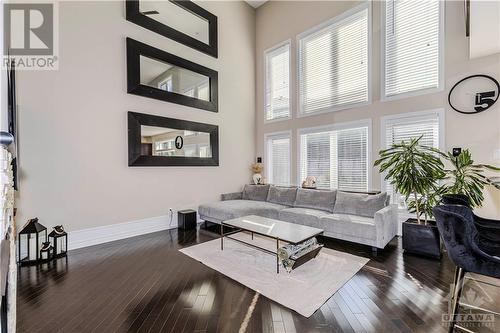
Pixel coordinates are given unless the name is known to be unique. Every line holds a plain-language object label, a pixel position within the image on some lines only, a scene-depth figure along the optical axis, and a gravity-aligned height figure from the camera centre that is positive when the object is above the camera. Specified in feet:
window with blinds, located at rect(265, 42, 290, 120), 20.20 +7.06
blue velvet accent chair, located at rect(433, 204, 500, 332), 5.79 -2.24
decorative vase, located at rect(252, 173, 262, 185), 20.39 -1.37
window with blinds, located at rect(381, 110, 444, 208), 13.01 +1.86
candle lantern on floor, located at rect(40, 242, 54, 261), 10.61 -3.87
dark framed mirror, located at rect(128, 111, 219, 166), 14.33 +1.49
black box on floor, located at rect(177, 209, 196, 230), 15.67 -3.70
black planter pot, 10.66 -3.59
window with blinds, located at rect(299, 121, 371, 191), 15.89 +0.46
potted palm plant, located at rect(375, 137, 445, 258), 10.80 -1.18
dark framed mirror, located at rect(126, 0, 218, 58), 14.76 +9.81
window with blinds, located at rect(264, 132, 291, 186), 20.18 +0.41
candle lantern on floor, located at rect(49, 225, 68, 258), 11.07 -3.59
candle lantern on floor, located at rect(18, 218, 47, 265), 10.28 -3.42
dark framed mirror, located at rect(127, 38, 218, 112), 14.30 +5.82
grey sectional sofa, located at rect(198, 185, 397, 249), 11.81 -2.97
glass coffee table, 9.64 -3.02
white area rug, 7.78 -4.37
